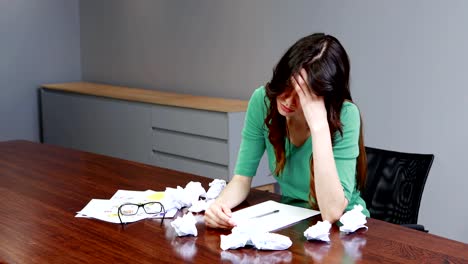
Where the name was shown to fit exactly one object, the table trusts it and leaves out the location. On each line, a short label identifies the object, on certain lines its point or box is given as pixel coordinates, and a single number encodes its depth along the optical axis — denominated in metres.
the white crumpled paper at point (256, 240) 1.89
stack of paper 2.22
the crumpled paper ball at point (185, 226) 2.01
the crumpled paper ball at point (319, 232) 1.94
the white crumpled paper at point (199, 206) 2.28
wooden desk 1.85
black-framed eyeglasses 2.26
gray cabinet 4.61
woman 2.19
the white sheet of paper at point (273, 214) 2.11
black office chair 2.62
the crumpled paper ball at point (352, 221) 2.03
